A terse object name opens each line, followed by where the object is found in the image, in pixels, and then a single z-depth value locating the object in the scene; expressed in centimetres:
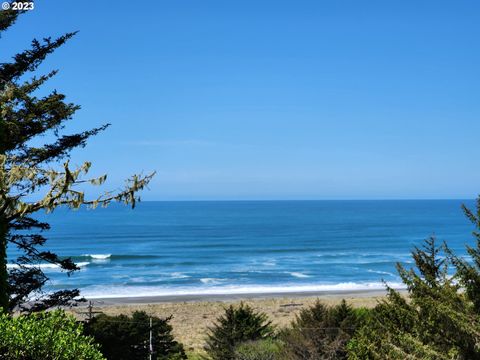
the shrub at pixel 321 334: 2103
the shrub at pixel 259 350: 2150
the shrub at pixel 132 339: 1675
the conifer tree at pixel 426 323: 1052
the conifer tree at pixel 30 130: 1486
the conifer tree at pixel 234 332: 2507
